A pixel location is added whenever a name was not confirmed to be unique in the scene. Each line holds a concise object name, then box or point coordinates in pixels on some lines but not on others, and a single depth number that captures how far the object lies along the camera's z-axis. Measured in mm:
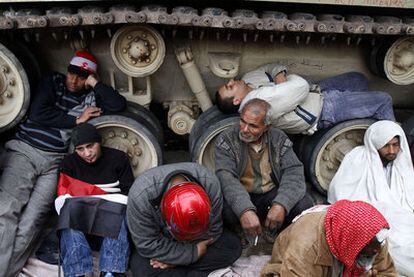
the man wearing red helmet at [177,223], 3072
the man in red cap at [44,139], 3863
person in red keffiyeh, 2570
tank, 3848
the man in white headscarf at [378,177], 3971
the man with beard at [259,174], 3633
